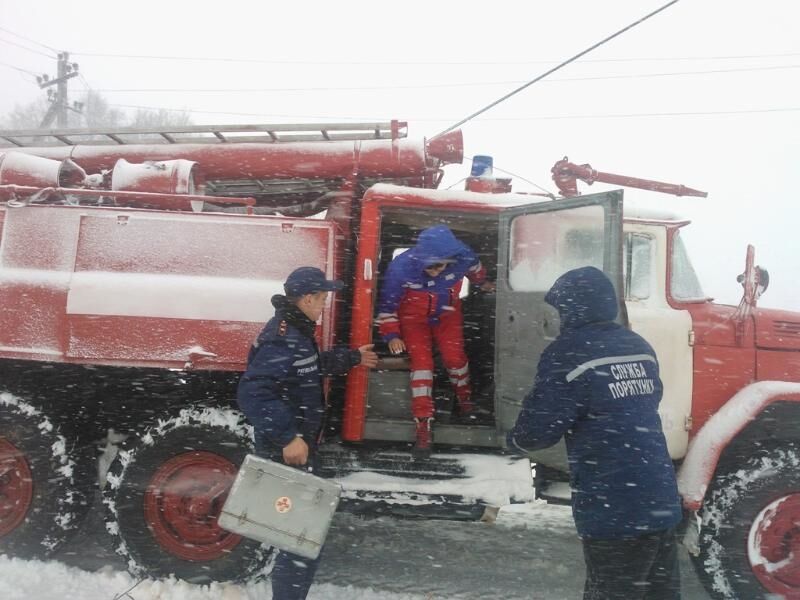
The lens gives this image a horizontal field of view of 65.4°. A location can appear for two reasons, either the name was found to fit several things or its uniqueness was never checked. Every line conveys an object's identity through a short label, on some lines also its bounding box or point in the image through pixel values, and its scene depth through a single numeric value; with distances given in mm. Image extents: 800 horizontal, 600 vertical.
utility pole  22134
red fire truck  3639
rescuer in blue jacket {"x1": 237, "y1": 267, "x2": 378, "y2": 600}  2998
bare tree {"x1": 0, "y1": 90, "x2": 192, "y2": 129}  36844
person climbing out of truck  4012
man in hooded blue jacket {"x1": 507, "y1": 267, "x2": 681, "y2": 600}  2443
